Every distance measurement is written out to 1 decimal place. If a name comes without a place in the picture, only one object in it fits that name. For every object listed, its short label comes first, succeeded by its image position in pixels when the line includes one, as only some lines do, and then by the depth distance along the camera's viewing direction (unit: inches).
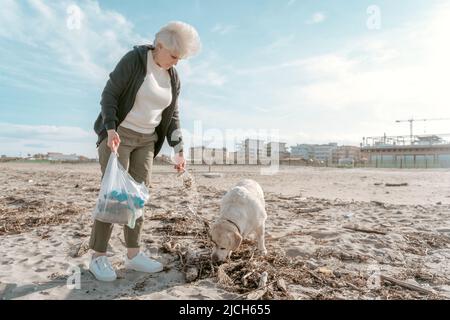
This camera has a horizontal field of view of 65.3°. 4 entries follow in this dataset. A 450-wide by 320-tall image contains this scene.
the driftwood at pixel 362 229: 233.0
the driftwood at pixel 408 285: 142.4
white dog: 166.6
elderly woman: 140.9
